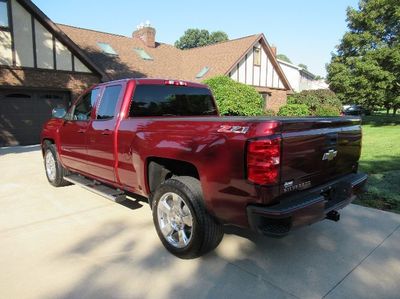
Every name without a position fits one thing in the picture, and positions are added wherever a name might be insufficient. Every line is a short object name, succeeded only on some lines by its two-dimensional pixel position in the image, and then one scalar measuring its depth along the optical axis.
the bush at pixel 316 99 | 23.75
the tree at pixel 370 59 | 21.28
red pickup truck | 2.97
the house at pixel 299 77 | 46.62
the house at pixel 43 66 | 14.55
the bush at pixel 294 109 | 21.39
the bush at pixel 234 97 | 16.03
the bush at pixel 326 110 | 21.70
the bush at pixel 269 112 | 22.38
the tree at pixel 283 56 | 110.63
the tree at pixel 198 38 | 73.56
